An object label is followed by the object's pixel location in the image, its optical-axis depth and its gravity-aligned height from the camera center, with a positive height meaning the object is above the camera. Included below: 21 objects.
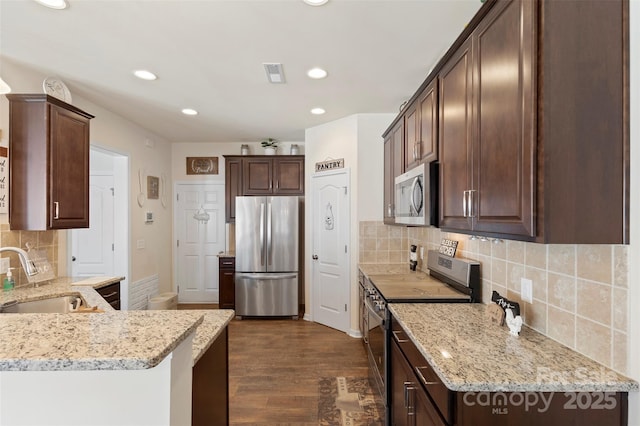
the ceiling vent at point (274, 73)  2.71 +1.19
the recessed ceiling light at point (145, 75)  2.83 +1.19
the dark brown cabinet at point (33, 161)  2.61 +0.40
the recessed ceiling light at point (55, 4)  1.89 +1.20
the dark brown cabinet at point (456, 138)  1.61 +0.40
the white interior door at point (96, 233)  4.51 -0.30
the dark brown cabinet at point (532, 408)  1.10 -0.67
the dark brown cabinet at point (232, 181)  5.13 +0.48
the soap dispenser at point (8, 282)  2.53 -0.54
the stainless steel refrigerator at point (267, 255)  4.72 -0.62
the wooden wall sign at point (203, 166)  5.64 +0.78
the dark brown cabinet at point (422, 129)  2.07 +0.59
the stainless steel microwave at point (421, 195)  2.05 +0.11
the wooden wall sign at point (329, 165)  4.22 +0.63
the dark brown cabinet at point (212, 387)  1.30 -0.77
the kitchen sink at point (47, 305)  2.27 -0.69
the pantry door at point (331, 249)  4.16 -0.49
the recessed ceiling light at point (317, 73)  2.80 +1.20
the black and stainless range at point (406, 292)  2.15 -0.57
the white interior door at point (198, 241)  5.60 -0.50
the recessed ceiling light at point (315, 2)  1.89 +1.21
